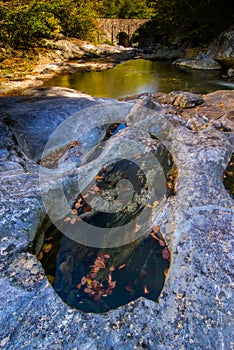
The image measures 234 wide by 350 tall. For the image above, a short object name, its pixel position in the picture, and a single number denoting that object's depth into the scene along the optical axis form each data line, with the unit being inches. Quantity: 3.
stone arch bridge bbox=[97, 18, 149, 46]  1096.2
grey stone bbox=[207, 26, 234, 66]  576.3
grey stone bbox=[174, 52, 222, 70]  601.6
